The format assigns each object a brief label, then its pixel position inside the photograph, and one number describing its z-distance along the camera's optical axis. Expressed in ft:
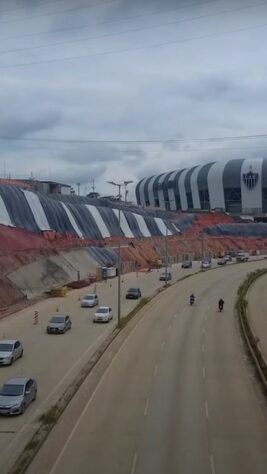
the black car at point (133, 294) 201.57
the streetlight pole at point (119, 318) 135.39
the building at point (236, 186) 605.73
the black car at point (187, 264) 341.45
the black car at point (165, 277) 253.36
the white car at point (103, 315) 146.51
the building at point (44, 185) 376.37
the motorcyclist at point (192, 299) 183.71
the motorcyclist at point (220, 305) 171.01
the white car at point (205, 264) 330.05
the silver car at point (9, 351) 97.45
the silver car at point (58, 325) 129.39
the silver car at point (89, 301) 175.83
